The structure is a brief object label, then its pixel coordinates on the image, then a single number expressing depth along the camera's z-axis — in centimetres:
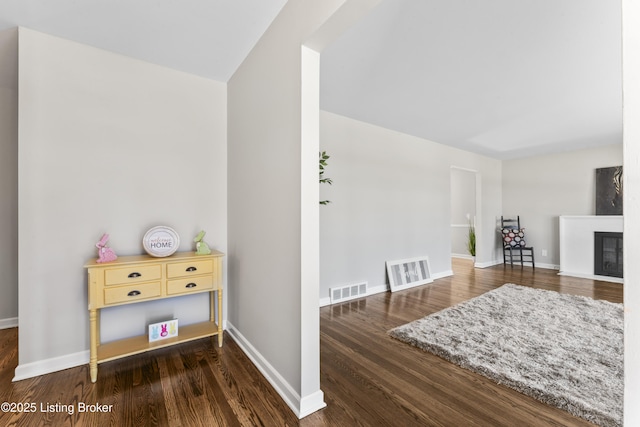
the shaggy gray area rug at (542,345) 174
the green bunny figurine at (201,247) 239
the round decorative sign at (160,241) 218
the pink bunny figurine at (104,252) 201
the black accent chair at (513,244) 593
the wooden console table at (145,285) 191
